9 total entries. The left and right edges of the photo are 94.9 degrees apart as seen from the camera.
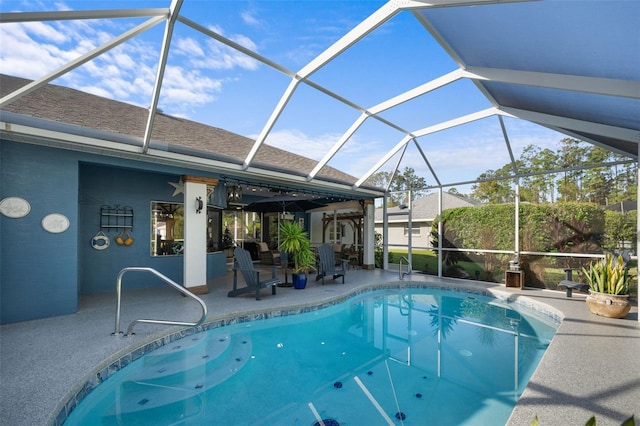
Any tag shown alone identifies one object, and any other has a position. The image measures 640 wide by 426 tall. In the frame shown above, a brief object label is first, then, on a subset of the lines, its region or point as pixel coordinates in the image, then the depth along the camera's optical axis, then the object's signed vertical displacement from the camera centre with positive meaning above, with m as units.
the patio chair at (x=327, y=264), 9.28 -1.61
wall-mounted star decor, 8.05 +0.76
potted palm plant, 8.52 -1.05
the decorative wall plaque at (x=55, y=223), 5.39 -0.16
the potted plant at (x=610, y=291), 5.51 -1.50
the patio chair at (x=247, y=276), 7.12 -1.54
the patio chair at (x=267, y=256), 12.38 -1.81
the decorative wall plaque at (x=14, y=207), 5.07 +0.13
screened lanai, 3.52 +2.49
